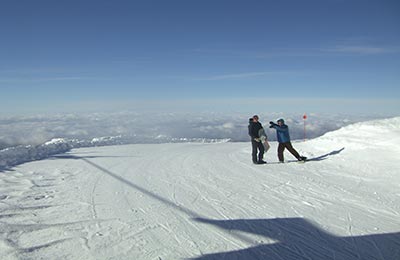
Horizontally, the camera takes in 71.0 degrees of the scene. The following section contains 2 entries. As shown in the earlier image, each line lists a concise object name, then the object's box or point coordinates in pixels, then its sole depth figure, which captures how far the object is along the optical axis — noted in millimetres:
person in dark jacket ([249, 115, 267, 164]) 11430
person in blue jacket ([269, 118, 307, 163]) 11328
